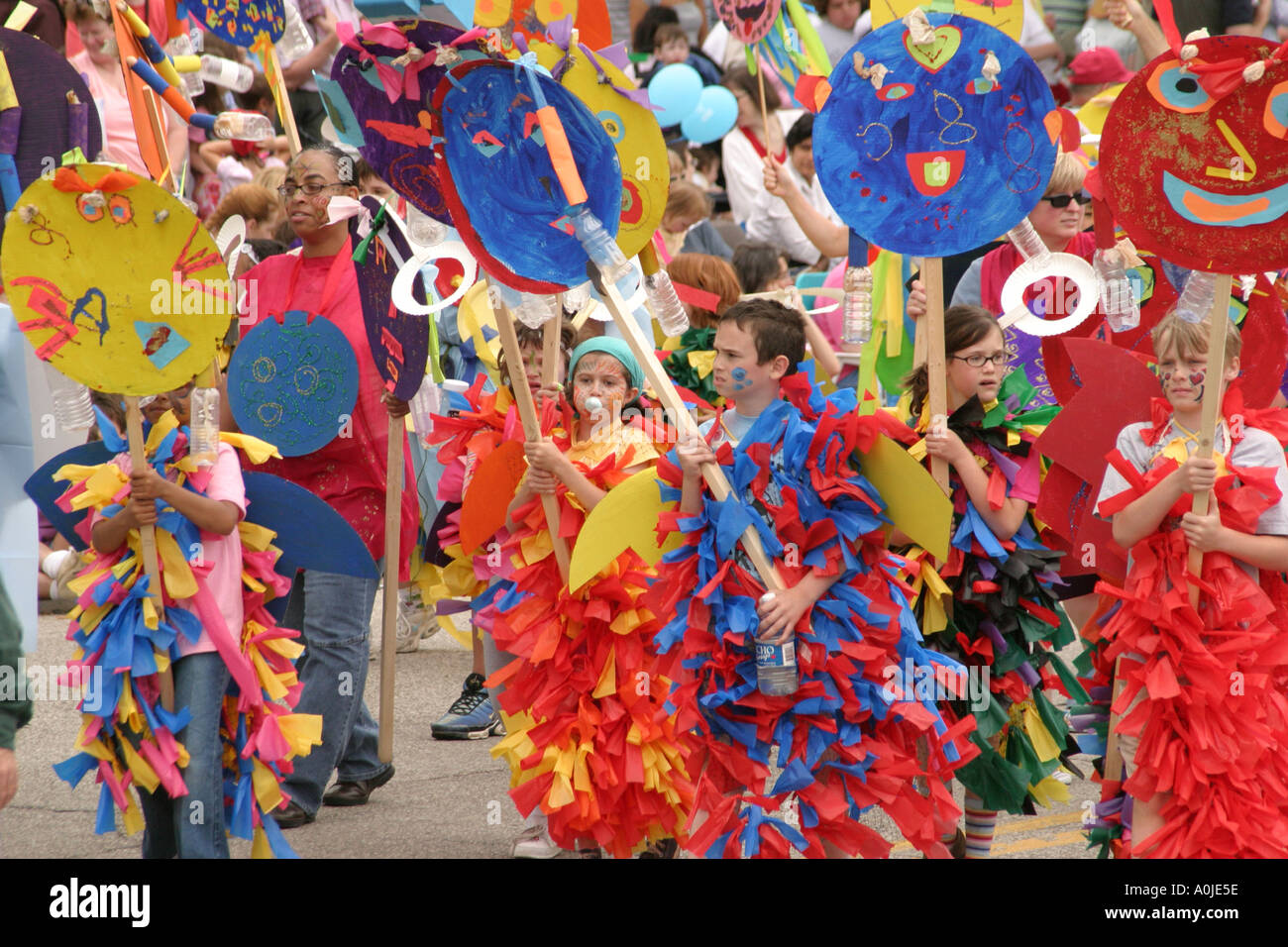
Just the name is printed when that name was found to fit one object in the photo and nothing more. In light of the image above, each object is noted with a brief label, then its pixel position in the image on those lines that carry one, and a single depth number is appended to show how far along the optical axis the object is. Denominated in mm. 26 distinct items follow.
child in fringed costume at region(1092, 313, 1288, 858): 3654
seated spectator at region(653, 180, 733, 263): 8102
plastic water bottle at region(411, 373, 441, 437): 4750
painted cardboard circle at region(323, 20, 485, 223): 3713
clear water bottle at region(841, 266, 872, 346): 4312
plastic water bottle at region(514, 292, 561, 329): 3854
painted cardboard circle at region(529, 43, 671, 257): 4098
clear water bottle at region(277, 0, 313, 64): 5150
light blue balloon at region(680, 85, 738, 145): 9453
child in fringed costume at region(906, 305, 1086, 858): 4172
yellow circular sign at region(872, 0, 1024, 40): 4215
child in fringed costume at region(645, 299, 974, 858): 3607
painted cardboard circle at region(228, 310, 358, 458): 4715
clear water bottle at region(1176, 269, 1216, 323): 3670
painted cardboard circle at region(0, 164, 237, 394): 3715
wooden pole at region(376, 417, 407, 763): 4738
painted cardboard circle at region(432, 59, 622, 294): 3645
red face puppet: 3441
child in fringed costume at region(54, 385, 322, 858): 3840
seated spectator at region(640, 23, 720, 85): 10352
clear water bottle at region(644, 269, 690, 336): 3887
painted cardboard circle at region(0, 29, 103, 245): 4477
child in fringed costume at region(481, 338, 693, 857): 4191
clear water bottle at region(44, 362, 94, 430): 3904
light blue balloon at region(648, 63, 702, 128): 9203
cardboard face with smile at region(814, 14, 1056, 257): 3814
